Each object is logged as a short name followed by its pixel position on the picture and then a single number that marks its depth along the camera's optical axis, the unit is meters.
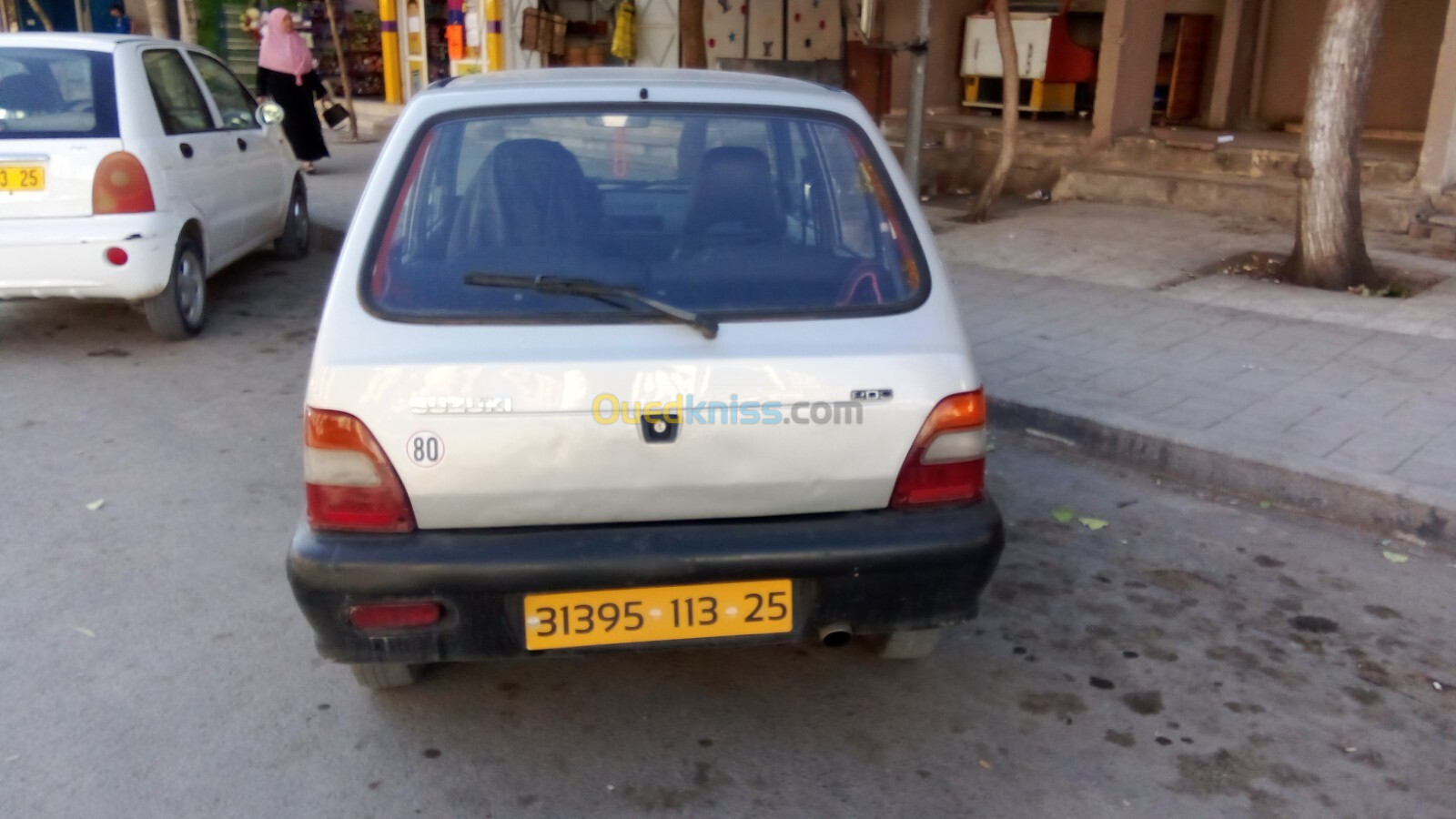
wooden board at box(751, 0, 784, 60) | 14.24
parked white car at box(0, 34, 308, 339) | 5.94
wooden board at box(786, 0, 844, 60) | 14.16
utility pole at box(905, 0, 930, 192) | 8.13
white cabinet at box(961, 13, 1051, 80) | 12.66
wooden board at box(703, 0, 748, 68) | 14.22
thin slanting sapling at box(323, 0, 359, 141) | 14.95
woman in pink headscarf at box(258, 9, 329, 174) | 12.31
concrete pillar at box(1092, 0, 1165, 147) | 10.80
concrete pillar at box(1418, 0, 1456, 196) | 8.68
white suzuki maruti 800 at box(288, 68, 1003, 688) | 2.62
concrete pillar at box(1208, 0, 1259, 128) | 12.14
